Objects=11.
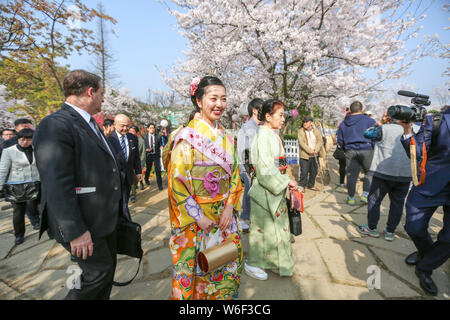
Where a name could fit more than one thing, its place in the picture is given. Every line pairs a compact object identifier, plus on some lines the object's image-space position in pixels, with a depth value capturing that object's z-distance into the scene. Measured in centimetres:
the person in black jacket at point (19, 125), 413
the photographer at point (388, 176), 318
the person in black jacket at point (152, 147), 697
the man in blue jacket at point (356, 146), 482
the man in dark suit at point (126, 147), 408
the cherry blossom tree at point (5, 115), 1379
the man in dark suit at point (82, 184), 140
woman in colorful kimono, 175
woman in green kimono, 242
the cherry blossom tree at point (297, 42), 697
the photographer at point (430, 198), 213
